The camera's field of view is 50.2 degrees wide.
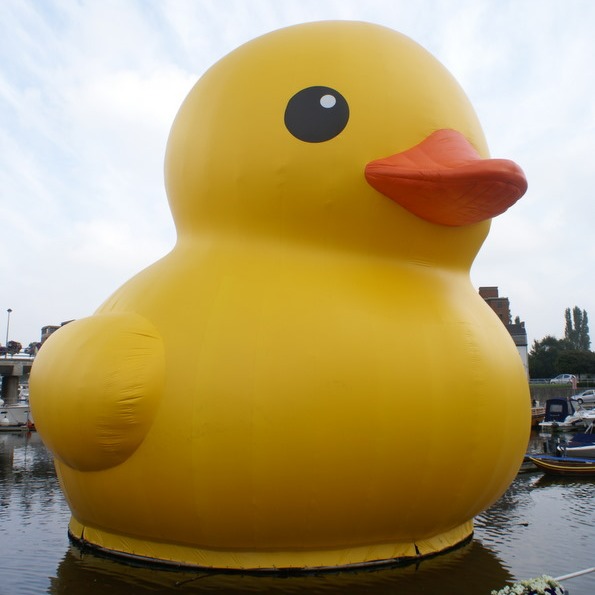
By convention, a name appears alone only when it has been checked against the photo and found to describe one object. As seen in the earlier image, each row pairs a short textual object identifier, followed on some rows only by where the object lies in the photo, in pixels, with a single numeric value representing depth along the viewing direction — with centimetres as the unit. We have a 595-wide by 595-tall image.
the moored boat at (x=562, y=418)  2575
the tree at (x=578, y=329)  7596
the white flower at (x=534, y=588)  438
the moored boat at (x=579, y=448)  1529
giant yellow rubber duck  552
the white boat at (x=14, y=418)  2766
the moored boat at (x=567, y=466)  1309
